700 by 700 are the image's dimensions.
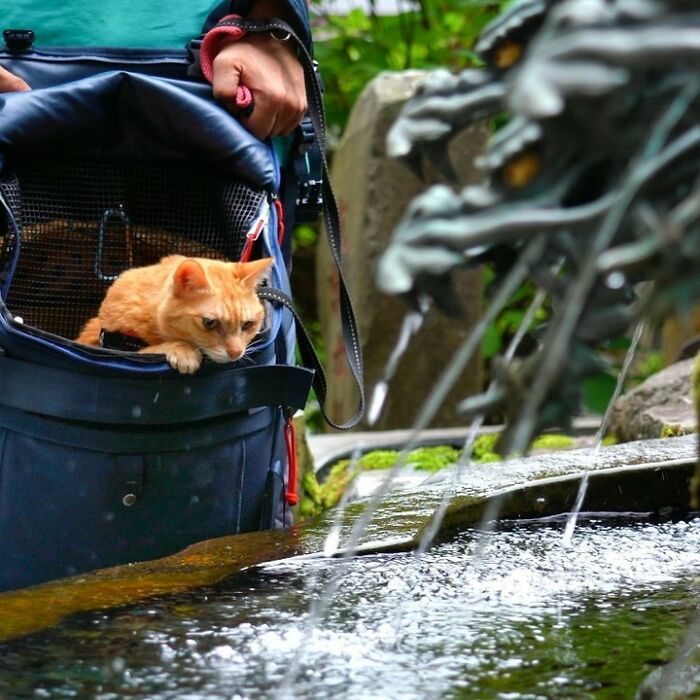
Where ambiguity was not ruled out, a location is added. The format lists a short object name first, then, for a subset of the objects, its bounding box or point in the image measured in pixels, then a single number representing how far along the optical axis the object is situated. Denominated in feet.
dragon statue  7.79
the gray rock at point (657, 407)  28.37
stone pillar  44.29
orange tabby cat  19.84
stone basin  14.24
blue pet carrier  18.21
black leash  20.30
